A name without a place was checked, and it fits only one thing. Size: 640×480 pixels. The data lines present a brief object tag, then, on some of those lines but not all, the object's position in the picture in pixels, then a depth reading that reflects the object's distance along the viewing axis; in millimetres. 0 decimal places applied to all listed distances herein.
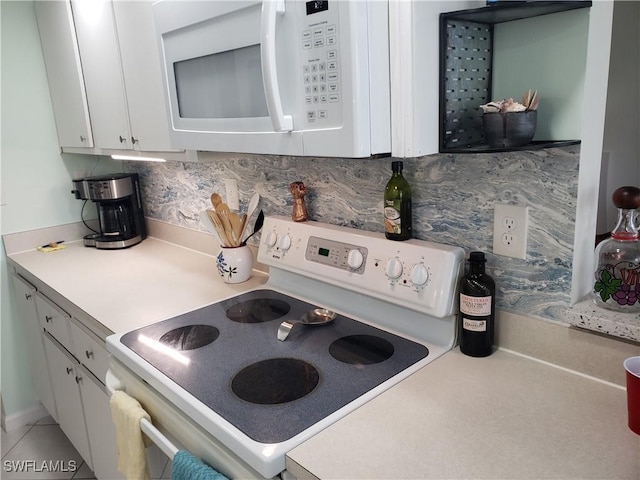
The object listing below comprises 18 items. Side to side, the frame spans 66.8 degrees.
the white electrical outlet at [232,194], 1916
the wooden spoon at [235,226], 1692
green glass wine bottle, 1229
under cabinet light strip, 1765
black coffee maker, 2340
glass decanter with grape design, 985
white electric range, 937
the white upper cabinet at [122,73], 1556
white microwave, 905
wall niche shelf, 918
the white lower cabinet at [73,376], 1668
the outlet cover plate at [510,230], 1071
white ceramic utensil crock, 1694
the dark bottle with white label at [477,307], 1092
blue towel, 921
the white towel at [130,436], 1196
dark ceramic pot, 923
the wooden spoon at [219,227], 1694
